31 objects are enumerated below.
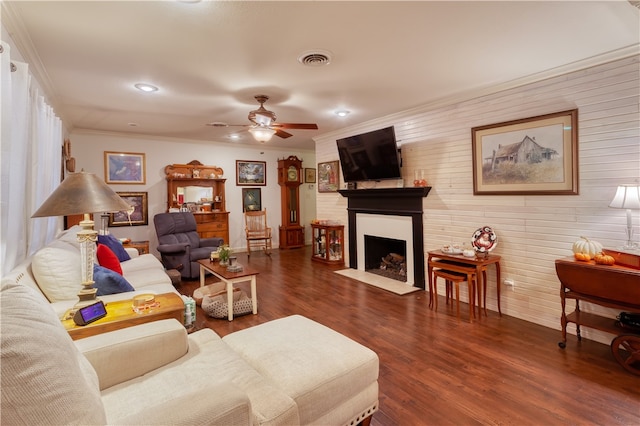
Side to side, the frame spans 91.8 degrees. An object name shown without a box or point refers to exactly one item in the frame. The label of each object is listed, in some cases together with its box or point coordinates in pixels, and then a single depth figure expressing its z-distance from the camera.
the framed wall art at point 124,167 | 5.84
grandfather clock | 7.73
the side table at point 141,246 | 5.29
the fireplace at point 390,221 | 4.36
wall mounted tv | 4.43
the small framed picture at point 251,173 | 7.34
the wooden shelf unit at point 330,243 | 5.83
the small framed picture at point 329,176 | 5.90
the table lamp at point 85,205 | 1.67
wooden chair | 7.18
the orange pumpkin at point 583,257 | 2.52
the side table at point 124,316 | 1.67
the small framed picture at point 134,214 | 5.87
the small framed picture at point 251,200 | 7.43
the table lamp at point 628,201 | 2.39
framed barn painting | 2.91
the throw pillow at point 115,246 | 3.60
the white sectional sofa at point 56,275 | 1.97
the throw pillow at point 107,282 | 2.29
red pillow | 2.78
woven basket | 3.35
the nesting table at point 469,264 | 3.21
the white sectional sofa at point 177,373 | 0.80
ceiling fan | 3.59
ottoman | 1.40
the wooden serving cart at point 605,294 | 2.25
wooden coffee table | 3.29
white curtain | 1.75
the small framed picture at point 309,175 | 8.38
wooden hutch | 6.40
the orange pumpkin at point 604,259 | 2.40
